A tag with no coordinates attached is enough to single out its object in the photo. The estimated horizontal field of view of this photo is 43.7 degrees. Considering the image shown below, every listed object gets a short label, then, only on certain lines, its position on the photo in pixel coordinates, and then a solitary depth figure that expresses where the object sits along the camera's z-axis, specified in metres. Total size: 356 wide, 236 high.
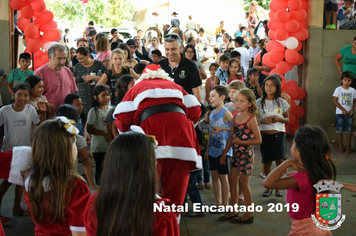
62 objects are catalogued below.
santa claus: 3.48
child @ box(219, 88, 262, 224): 4.63
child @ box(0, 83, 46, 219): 4.97
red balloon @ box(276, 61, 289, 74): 8.24
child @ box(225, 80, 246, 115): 5.43
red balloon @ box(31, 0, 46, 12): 7.76
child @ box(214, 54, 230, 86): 7.96
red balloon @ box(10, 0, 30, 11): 7.76
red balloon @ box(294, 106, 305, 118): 8.34
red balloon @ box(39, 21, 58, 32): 7.98
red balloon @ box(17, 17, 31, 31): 7.87
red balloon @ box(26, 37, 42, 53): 7.83
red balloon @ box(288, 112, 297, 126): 8.18
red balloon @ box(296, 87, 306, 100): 8.41
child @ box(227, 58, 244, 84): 7.35
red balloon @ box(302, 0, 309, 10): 8.37
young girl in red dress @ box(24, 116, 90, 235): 2.43
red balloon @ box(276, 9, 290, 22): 8.07
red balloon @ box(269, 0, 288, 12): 8.20
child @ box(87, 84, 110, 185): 5.53
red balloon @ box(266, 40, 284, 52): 8.32
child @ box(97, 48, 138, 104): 6.48
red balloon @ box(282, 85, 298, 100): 8.24
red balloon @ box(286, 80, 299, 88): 8.31
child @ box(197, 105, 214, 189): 5.26
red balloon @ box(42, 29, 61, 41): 7.96
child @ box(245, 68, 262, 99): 7.71
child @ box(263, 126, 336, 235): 2.83
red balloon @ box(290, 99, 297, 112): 8.15
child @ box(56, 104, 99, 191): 4.29
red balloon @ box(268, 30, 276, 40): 8.37
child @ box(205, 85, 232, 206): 4.88
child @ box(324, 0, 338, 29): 9.66
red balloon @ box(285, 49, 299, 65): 8.22
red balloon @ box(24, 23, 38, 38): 7.74
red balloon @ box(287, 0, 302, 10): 8.14
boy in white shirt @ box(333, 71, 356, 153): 7.68
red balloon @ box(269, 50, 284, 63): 8.28
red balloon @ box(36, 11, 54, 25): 7.89
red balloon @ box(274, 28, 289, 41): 8.14
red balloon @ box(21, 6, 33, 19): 7.73
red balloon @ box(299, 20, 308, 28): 8.39
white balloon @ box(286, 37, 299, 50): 8.16
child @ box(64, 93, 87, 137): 5.49
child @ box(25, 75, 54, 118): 5.52
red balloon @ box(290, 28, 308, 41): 8.23
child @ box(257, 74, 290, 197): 5.49
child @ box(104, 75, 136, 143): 4.86
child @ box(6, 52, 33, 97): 6.81
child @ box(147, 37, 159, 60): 11.78
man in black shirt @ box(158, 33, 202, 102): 5.06
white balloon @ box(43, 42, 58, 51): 7.91
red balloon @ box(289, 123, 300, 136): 8.27
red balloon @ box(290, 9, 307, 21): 8.20
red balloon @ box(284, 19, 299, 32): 8.09
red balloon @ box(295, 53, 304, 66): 8.41
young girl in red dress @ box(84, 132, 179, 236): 1.91
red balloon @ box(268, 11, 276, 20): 8.40
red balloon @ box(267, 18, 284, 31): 8.20
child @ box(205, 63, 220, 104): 8.47
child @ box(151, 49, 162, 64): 8.91
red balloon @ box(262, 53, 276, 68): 8.40
